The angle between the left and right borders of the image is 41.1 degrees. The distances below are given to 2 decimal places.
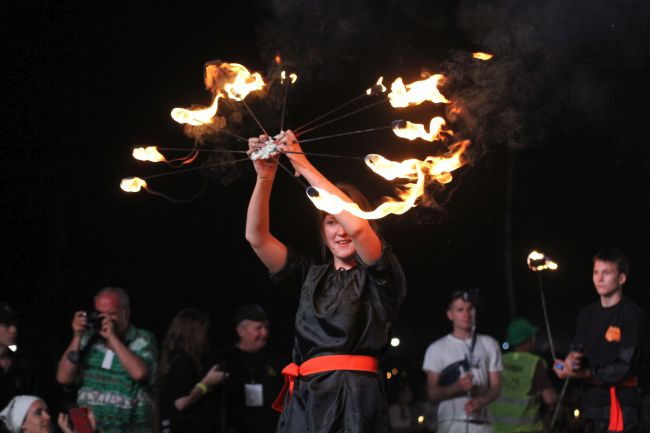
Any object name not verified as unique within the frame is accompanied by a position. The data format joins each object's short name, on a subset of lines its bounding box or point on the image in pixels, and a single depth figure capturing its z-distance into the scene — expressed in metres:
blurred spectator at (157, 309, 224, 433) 5.39
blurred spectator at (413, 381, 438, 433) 9.18
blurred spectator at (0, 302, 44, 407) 5.27
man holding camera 5.12
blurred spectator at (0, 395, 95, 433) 5.05
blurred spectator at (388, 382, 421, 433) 8.91
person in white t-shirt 5.80
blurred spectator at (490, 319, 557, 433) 6.28
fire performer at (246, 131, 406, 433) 3.28
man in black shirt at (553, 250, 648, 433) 5.15
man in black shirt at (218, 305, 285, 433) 5.41
